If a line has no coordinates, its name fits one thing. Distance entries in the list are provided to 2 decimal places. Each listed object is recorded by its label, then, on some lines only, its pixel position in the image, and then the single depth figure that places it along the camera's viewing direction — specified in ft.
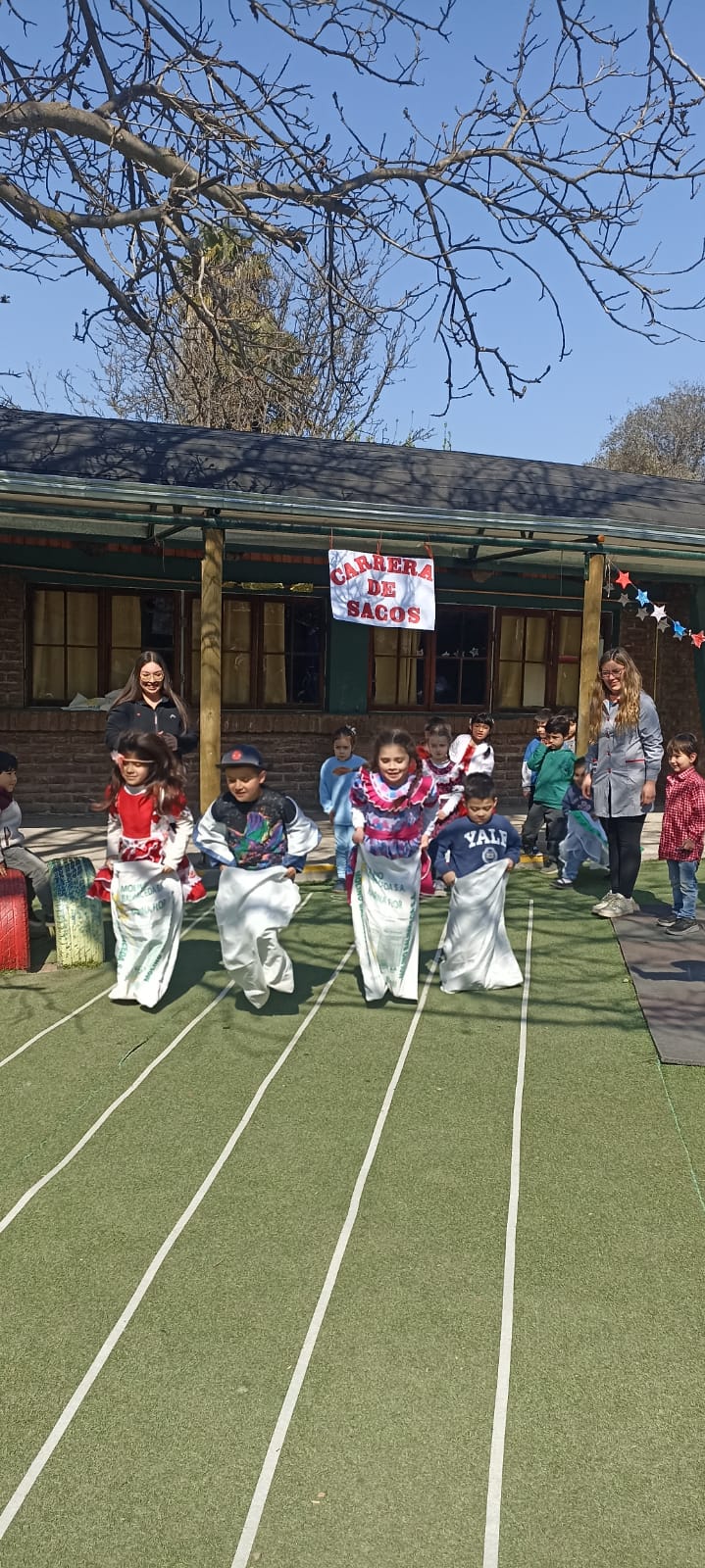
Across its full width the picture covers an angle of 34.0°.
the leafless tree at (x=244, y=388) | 84.02
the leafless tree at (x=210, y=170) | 26.40
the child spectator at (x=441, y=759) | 28.12
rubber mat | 17.75
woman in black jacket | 21.74
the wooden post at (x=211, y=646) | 29.35
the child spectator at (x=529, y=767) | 31.63
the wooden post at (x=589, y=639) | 32.65
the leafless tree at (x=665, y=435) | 155.84
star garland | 31.68
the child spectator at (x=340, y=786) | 27.99
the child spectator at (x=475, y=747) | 28.94
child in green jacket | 30.91
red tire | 21.11
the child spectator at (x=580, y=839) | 28.91
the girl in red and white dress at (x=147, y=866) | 19.01
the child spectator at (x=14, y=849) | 22.12
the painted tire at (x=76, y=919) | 21.62
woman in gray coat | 24.31
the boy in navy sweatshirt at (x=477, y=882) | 20.04
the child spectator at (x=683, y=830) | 23.90
